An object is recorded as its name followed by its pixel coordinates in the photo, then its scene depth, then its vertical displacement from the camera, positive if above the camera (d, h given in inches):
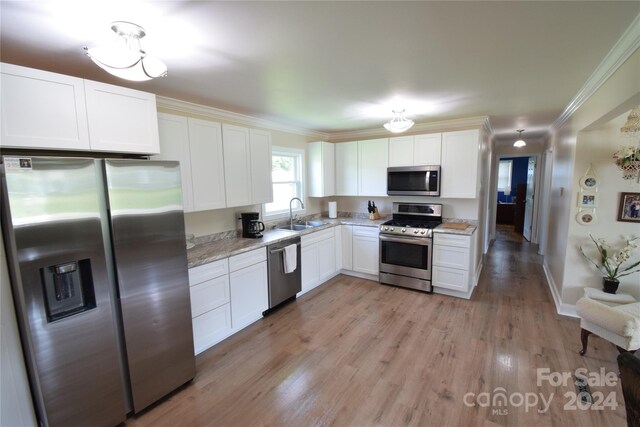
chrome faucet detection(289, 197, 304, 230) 164.1 -16.7
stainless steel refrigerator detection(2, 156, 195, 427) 59.6 -22.0
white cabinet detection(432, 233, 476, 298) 144.8 -41.8
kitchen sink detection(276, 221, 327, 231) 165.4 -23.8
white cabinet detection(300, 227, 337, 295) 154.1 -41.5
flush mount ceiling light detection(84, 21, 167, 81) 56.7 +27.1
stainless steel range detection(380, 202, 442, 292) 155.0 -36.2
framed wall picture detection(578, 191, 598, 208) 117.6 -7.8
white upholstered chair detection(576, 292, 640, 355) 83.9 -44.0
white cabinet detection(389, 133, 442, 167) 160.6 +19.7
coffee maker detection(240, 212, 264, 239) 137.9 -18.0
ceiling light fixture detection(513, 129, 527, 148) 215.3 +29.8
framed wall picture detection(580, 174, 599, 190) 116.9 -0.7
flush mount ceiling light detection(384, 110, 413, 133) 125.0 +26.6
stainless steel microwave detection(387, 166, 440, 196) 160.9 +1.8
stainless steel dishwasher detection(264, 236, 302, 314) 132.0 -44.0
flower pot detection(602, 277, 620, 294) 111.4 -41.4
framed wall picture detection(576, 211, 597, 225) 118.4 -15.4
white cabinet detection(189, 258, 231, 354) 100.0 -42.6
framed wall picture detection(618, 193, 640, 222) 111.3 -11.0
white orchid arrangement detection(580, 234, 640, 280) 110.7 -32.1
